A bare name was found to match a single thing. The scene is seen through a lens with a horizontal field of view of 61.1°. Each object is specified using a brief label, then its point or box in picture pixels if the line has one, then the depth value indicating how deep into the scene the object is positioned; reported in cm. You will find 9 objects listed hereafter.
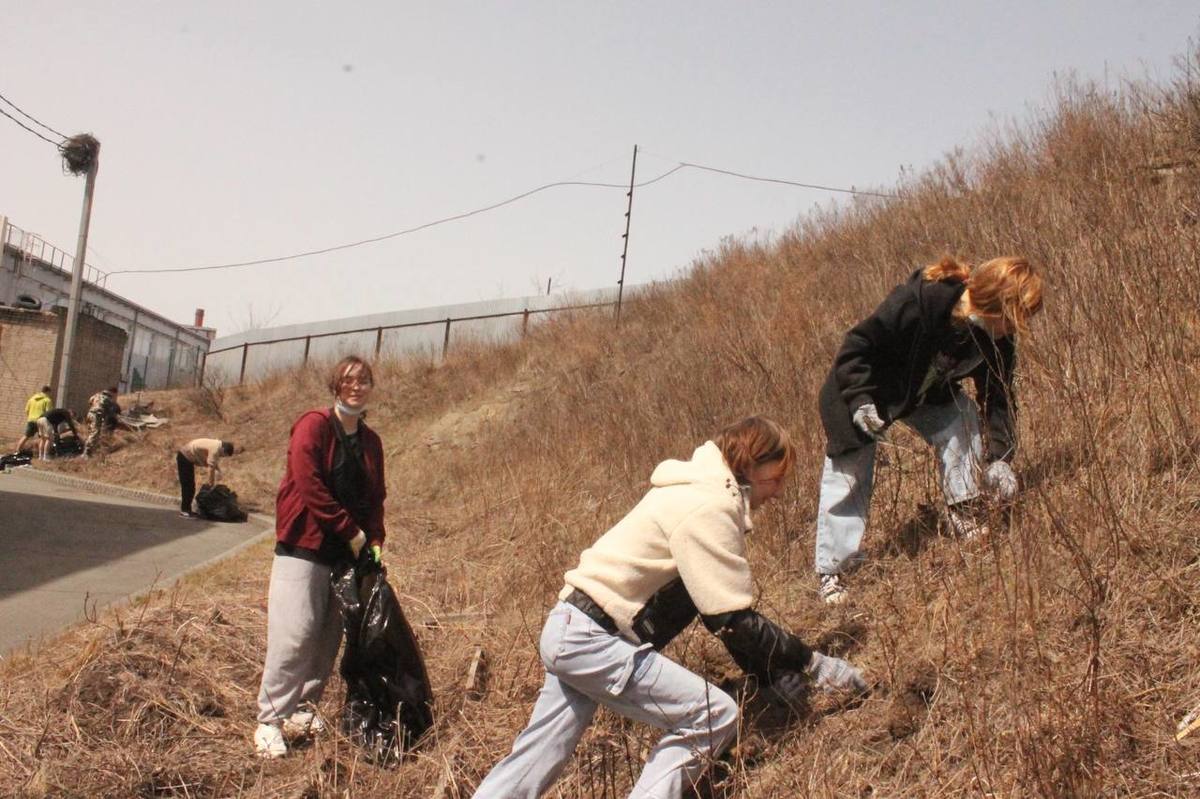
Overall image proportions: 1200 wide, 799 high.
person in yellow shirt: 2395
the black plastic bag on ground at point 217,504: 1485
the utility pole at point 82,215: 2418
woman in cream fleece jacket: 318
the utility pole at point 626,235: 1673
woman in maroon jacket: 442
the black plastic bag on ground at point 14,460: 2086
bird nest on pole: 2570
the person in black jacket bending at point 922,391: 434
